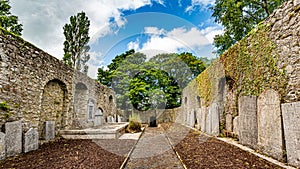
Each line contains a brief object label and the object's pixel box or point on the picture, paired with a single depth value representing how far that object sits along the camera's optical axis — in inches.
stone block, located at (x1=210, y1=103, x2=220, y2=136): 255.3
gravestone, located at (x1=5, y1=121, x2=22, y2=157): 146.5
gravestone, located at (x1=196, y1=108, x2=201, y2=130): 340.9
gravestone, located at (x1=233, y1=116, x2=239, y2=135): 215.8
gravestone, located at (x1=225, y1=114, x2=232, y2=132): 238.2
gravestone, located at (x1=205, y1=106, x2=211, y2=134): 276.7
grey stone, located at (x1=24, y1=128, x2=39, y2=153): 167.9
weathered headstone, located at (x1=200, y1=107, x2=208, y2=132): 307.2
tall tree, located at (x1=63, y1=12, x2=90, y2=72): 573.6
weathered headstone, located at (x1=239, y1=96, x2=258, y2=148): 161.2
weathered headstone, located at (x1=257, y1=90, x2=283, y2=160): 127.6
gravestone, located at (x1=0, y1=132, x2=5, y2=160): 136.8
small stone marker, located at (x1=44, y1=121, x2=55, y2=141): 224.5
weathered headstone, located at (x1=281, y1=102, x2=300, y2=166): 110.0
